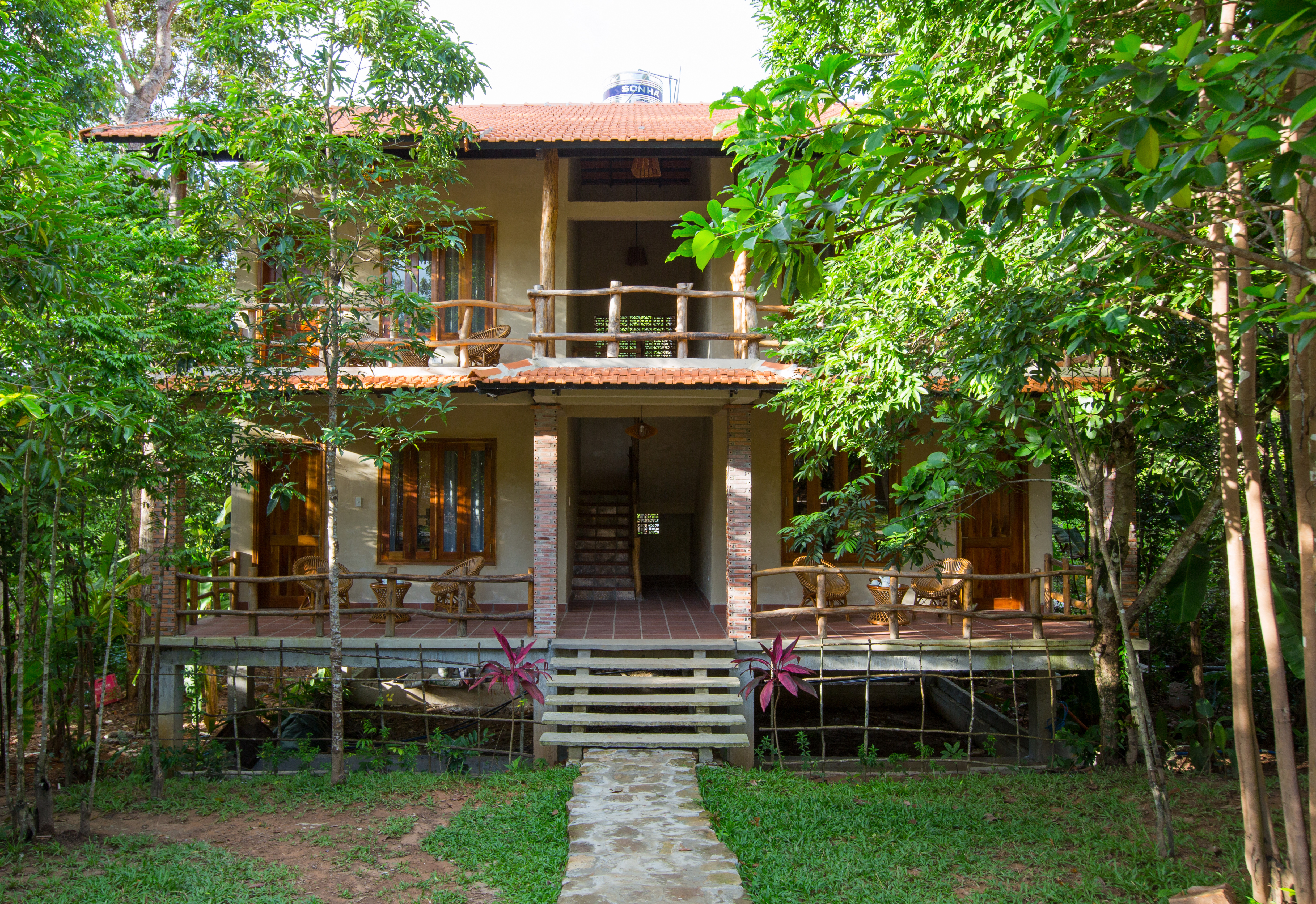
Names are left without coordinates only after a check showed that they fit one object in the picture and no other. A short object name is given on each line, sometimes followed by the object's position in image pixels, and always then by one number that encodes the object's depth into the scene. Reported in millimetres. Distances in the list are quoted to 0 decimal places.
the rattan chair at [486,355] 9703
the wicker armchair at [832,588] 9250
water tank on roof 17719
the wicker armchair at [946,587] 8609
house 8578
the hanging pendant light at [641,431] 10844
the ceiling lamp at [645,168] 10844
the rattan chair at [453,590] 9797
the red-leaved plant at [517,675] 7727
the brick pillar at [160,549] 7422
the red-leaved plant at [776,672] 7582
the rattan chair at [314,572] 9258
